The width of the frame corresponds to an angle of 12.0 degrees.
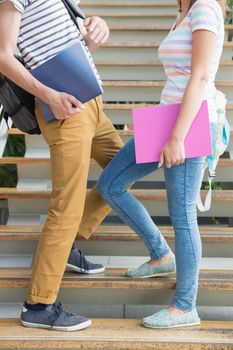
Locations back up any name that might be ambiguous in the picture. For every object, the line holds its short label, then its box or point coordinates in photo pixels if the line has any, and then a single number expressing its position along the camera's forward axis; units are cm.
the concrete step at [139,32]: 790
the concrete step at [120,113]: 636
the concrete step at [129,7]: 846
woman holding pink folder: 357
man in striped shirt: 362
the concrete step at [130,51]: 750
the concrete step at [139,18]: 824
